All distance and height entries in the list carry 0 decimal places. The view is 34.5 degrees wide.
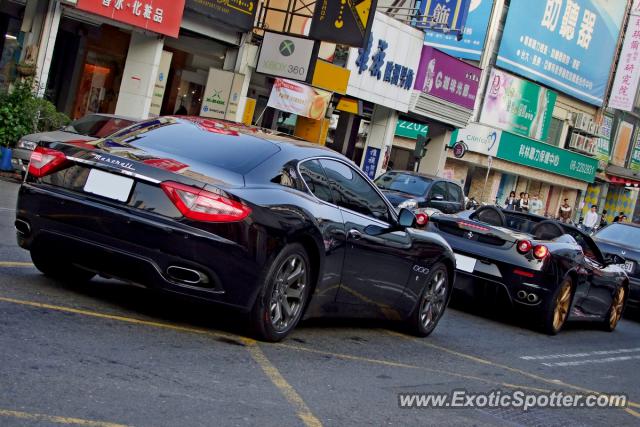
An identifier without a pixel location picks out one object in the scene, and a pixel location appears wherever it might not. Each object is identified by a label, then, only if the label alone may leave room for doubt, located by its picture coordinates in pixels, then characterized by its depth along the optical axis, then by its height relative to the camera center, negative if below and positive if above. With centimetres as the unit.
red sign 2146 +185
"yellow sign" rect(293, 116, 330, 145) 3147 +40
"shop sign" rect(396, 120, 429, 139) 4481 +148
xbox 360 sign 2614 +199
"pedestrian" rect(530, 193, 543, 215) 4323 -48
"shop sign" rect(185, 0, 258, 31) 2417 +262
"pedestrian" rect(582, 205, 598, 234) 3925 -48
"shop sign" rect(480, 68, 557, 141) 4747 +394
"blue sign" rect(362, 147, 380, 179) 3459 -22
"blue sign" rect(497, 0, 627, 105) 4784 +761
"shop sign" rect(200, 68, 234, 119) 2695 +71
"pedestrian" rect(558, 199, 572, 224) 3606 -42
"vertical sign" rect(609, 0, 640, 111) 5734 +798
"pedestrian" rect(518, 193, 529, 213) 3608 -43
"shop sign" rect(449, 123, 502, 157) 4678 +185
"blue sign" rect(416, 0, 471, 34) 3309 +516
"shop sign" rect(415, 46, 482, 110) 3484 +328
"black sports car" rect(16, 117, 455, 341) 624 -63
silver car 1664 -65
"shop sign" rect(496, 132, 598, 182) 4909 +195
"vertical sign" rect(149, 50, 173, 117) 2521 +66
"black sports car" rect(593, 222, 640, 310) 1639 -53
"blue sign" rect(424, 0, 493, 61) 4622 +638
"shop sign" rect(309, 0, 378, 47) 2619 +317
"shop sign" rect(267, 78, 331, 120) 2748 +104
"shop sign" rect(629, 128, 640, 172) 6538 +370
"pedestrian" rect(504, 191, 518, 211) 3733 -50
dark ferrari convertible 1123 -77
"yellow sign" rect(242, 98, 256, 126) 2775 +46
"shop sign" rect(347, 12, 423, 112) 3095 +283
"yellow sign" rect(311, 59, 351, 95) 2791 +186
